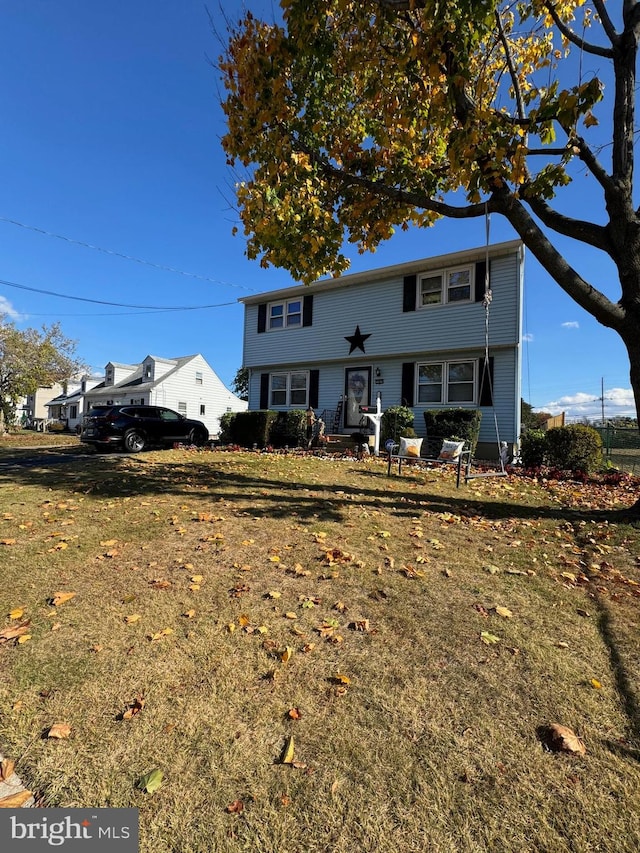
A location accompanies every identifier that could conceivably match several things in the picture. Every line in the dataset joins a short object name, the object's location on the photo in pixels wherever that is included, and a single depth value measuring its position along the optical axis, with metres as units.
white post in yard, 13.06
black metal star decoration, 16.38
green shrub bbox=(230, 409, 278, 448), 15.09
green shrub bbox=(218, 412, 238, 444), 16.12
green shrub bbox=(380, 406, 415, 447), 13.70
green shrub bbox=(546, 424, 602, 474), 9.93
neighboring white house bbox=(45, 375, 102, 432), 43.72
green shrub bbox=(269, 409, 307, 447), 14.67
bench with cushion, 8.10
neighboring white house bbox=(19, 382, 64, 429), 55.84
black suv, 13.93
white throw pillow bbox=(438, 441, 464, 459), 8.22
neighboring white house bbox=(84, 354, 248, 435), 33.75
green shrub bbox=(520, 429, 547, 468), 10.61
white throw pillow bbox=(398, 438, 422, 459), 9.20
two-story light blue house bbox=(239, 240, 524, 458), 13.52
